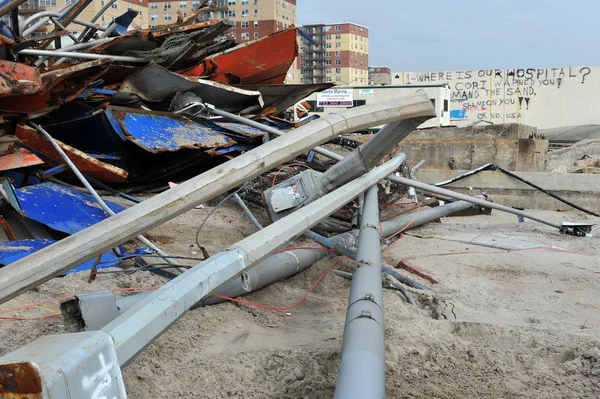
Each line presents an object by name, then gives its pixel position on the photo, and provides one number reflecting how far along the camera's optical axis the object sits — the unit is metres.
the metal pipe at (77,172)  4.82
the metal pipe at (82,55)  5.37
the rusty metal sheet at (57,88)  5.26
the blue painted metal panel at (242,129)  8.05
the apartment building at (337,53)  94.80
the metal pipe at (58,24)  6.29
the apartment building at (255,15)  80.12
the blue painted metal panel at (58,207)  5.04
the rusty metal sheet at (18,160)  5.25
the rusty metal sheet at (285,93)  9.25
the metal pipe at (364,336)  1.94
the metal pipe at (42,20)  6.39
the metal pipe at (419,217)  7.14
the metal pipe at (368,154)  3.70
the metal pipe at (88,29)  7.04
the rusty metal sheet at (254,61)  8.91
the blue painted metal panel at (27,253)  4.17
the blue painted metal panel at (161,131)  6.65
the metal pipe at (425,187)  6.53
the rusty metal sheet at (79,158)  5.63
